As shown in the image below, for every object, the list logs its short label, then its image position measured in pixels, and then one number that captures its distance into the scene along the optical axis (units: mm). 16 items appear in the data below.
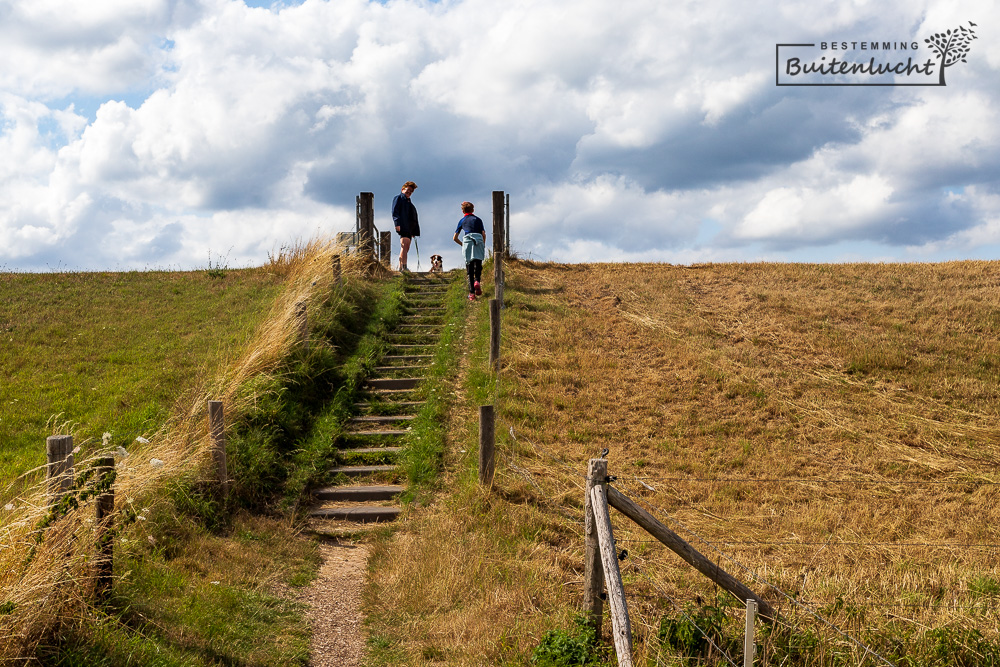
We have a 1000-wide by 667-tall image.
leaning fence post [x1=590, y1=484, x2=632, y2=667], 4270
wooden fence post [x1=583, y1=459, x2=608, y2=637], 5265
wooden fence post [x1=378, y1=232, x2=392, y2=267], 21605
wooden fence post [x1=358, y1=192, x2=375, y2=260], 20625
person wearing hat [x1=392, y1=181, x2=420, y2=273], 19172
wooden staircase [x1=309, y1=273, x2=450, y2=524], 9180
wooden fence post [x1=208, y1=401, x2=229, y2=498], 8203
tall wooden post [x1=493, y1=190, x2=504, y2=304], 19500
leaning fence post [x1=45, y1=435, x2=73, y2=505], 5191
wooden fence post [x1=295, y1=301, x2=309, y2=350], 12445
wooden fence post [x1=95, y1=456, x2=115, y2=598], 5367
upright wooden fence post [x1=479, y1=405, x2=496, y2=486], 8016
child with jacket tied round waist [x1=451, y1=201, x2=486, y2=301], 16312
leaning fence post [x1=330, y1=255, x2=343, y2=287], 16141
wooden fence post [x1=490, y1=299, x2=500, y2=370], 12445
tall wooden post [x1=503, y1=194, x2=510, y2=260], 20734
